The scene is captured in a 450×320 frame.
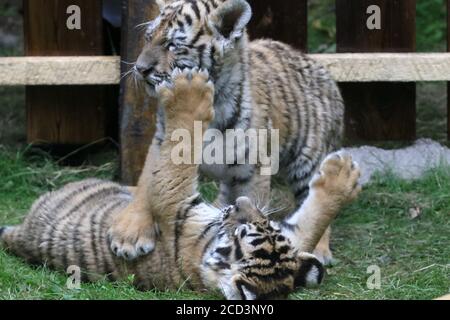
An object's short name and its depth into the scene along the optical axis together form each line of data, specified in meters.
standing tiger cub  8.69
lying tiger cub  7.78
